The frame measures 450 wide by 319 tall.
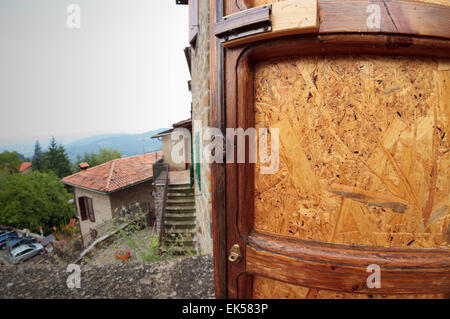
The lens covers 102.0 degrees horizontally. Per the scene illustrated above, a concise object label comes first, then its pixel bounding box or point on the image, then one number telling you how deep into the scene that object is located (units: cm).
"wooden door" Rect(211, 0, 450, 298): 90
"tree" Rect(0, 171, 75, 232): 1939
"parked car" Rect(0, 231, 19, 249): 1604
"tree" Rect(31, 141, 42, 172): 3342
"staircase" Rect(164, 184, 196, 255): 469
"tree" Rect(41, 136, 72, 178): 3066
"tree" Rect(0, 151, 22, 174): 2550
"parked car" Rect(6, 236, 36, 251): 1467
